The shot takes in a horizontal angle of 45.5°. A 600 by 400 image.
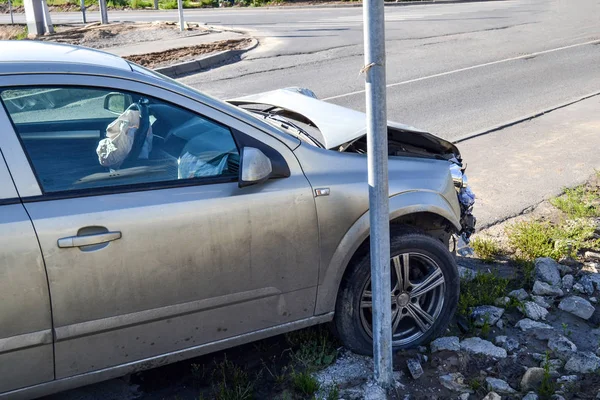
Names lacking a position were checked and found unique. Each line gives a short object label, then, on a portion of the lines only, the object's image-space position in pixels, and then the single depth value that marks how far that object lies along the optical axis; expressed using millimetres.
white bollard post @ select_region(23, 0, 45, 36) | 20891
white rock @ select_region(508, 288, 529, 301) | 4695
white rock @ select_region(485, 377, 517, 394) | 3693
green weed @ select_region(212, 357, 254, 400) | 3596
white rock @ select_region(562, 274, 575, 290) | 4902
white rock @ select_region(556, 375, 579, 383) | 3770
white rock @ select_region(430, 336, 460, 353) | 4027
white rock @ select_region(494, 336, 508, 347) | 4161
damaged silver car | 3096
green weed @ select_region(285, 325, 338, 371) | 3928
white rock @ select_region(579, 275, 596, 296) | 4840
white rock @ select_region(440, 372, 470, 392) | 3725
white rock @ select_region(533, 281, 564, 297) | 4766
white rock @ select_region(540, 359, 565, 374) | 3871
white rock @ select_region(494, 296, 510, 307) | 4590
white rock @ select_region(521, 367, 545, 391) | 3729
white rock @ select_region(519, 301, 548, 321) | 4477
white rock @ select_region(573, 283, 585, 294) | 4848
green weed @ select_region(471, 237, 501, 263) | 5414
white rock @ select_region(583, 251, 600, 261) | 5359
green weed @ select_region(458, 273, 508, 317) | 4509
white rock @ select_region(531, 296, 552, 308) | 4625
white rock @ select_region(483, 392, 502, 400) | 3530
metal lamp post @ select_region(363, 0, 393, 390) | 3201
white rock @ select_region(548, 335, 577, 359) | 4062
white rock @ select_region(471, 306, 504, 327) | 4340
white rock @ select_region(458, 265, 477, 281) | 4895
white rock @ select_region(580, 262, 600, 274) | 5145
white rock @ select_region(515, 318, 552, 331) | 4348
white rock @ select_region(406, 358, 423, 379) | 3785
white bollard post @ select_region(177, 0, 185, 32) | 20078
